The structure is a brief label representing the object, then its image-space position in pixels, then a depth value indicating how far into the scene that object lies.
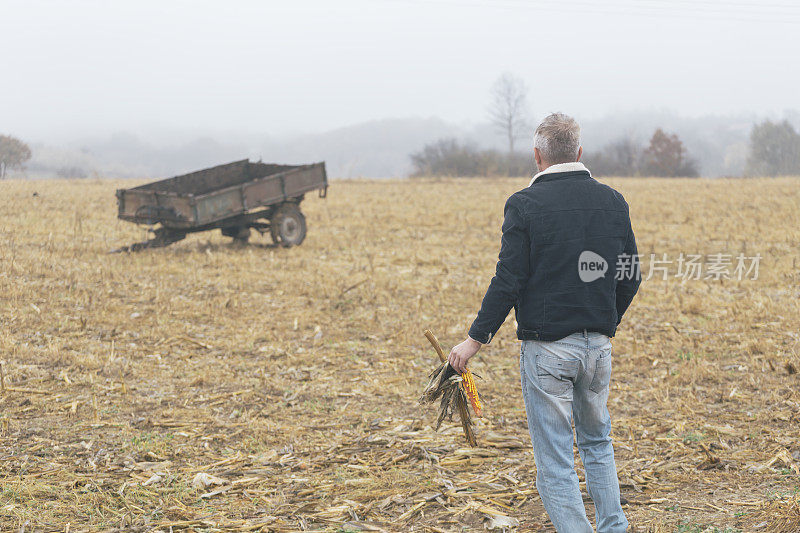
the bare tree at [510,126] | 82.50
